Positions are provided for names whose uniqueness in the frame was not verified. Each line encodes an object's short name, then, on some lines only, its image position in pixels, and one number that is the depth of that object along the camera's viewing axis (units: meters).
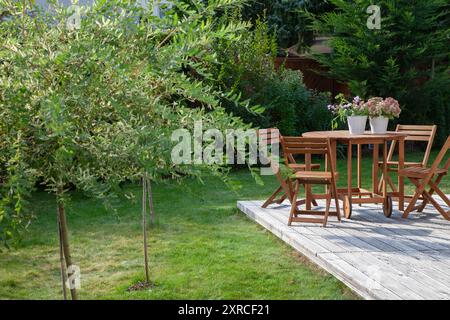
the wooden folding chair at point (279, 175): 6.77
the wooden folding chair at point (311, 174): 6.46
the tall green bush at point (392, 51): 13.06
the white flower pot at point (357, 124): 7.16
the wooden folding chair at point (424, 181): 6.60
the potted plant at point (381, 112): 7.16
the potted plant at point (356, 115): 7.16
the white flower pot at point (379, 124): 7.22
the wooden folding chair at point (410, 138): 7.47
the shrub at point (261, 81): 11.72
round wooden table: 6.84
